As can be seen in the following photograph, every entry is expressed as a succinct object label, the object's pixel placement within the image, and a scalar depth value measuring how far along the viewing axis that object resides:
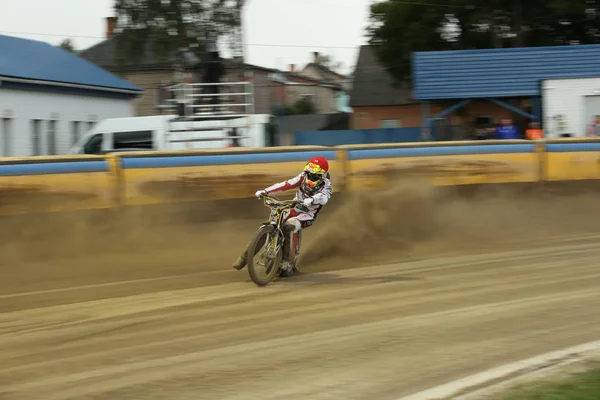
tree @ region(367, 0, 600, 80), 42.78
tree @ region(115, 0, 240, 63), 46.22
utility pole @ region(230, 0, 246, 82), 47.00
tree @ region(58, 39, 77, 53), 113.70
